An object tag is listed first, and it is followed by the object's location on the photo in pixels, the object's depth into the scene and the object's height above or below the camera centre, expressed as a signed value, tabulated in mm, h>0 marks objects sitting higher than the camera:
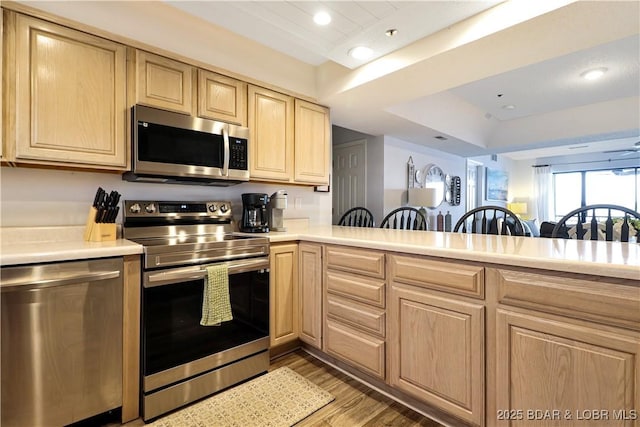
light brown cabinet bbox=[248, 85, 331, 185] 2479 +675
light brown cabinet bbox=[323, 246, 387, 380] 1719 -568
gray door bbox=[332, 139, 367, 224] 4422 +578
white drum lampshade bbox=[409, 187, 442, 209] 4273 +250
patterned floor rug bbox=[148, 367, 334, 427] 1549 -1050
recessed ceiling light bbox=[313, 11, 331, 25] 1847 +1214
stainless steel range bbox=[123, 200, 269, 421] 1588 -543
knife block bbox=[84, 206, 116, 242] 1771 -92
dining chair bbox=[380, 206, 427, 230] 3517 -71
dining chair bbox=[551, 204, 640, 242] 1905 -77
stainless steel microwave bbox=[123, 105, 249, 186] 1856 +437
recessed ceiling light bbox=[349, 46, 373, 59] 2193 +1197
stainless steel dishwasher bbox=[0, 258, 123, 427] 1256 -565
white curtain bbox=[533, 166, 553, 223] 8188 +556
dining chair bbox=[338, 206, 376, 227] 3900 -64
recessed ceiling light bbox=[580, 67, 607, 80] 3123 +1487
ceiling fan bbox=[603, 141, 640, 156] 6612 +1456
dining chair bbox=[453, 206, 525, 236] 2221 -85
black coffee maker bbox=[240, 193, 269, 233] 2398 +20
